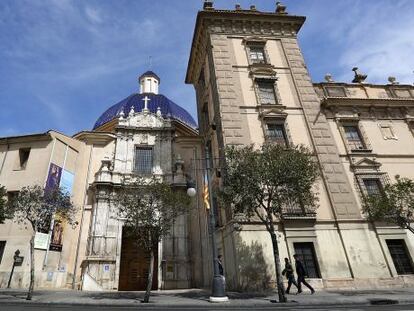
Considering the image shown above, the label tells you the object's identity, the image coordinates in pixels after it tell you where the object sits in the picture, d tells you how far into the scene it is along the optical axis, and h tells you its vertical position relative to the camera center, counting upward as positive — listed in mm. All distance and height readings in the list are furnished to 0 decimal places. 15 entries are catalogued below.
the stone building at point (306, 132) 15508 +9185
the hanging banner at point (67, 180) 20688 +8220
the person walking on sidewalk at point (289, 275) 13473 +709
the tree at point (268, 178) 12492 +4336
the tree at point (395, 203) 14445 +3499
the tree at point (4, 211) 14186 +4442
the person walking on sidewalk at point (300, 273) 13487 +753
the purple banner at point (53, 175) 19744 +8224
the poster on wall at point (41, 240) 17711 +3922
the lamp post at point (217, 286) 11446 +444
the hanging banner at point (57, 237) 18734 +4268
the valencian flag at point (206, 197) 13630 +4161
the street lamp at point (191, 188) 12976 +4380
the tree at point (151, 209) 13125 +3805
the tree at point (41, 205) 13711 +4508
